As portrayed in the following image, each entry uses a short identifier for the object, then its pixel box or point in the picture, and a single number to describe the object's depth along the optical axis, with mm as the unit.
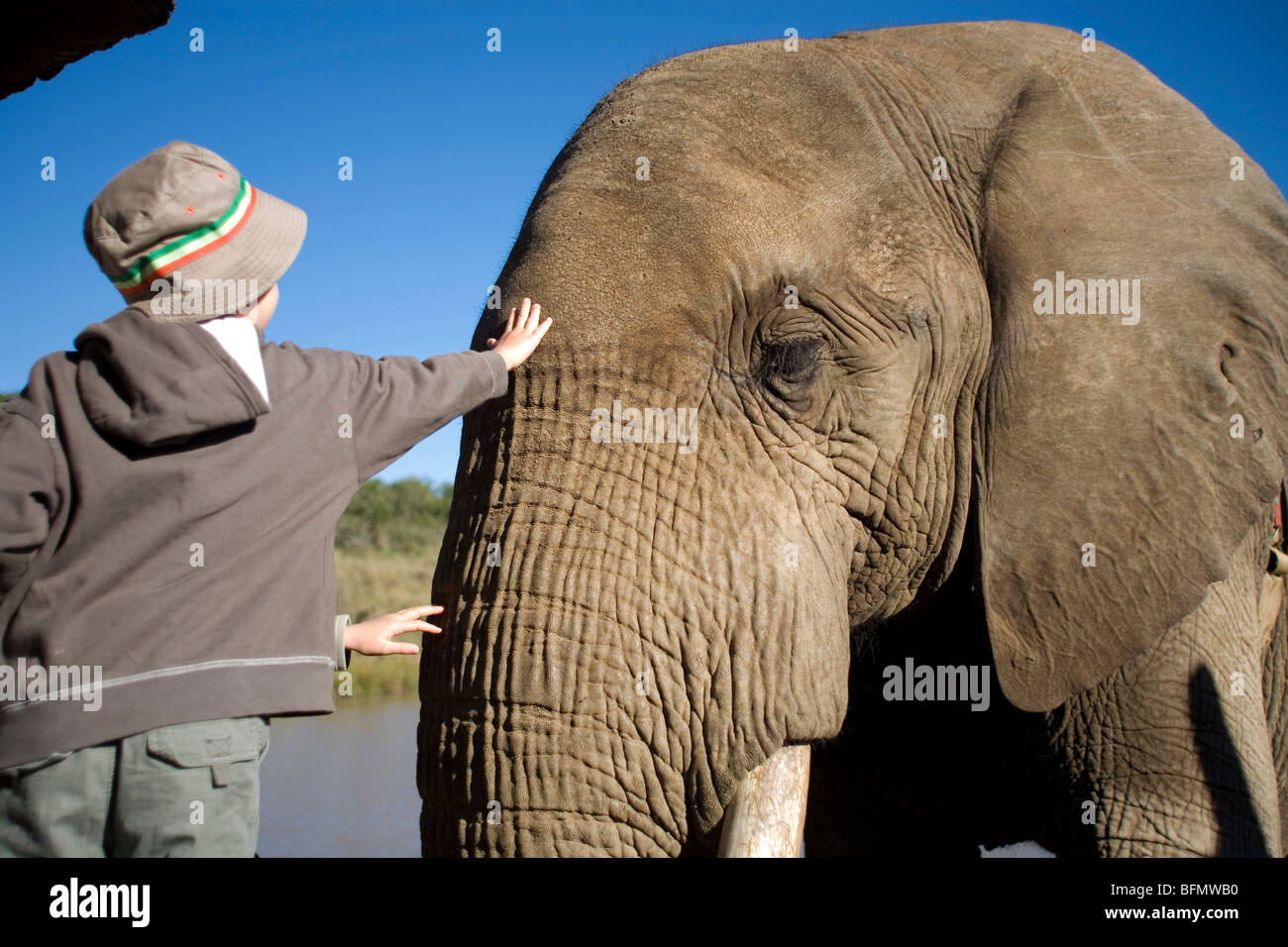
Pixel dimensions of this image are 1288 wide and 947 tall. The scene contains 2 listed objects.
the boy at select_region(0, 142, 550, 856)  2107
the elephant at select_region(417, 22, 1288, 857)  3117
